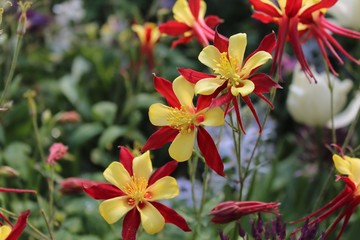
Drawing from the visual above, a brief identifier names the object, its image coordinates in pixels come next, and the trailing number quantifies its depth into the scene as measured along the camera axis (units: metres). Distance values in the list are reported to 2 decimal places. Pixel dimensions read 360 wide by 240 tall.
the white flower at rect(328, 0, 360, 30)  0.89
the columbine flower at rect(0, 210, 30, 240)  0.55
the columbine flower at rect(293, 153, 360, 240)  0.59
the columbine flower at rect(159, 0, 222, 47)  0.68
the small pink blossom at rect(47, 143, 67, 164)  0.68
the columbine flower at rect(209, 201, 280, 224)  0.60
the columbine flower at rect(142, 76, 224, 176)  0.58
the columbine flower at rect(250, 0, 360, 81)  0.62
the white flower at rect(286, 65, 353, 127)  0.93
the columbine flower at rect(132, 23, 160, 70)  0.92
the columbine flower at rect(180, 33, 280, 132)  0.57
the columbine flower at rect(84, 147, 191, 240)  0.58
